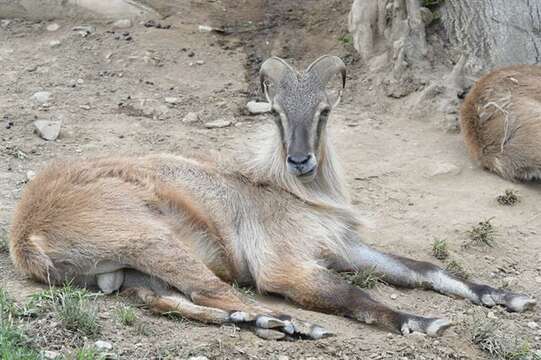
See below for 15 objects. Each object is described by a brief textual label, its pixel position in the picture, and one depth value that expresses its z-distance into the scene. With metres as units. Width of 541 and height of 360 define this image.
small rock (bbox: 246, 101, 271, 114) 18.47
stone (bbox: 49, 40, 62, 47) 20.69
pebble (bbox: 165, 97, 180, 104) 18.89
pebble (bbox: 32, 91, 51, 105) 18.44
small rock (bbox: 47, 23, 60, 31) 21.37
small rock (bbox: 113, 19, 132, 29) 21.36
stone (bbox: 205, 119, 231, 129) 18.02
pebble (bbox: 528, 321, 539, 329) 11.90
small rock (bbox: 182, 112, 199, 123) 18.22
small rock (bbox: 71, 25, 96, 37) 21.09
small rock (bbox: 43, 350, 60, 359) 9.46
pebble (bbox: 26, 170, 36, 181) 15.11
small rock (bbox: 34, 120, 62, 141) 16.89
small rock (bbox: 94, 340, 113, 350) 9.79
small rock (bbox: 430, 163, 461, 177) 16.64
